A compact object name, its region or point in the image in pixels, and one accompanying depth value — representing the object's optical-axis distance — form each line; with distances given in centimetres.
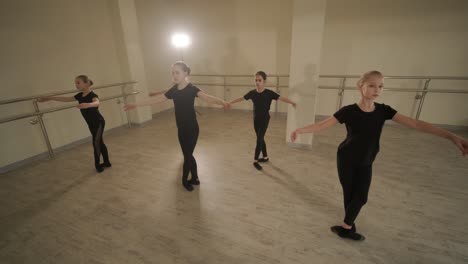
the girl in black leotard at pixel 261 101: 303
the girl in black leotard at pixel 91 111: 301
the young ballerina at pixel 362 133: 163
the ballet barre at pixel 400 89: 445
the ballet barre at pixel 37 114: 329
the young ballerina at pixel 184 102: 247
